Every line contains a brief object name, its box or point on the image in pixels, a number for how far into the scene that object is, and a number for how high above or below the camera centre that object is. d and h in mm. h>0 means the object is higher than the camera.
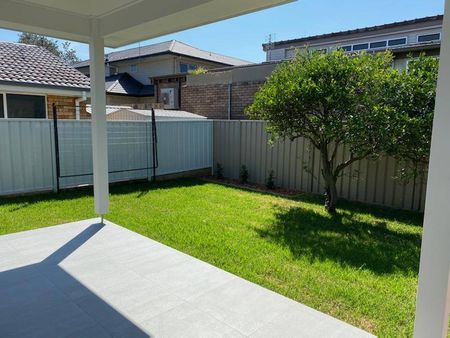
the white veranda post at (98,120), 4707 -33
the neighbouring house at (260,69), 11211 +1704
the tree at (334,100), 5645 +357
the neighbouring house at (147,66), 20031 +3277
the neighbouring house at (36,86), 9023 +836
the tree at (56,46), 29653 +6682
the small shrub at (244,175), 9211 -1460
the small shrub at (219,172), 9888 -1497
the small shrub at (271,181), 8516 -1500
